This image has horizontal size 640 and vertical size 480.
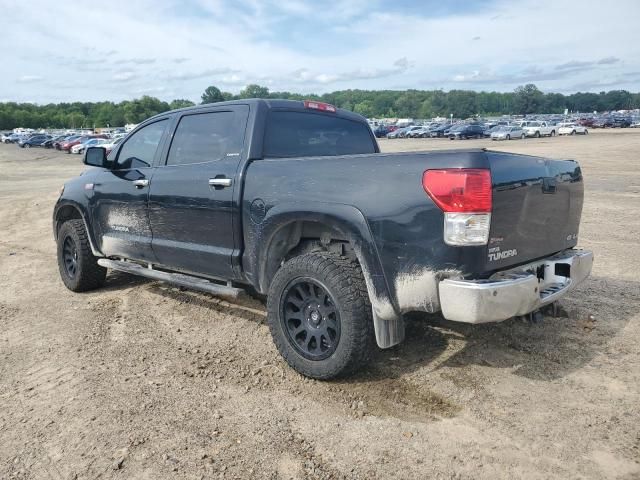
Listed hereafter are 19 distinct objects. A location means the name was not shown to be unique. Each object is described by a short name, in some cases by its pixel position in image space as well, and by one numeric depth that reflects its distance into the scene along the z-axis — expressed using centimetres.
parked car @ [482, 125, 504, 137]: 5504
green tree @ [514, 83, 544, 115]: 16888
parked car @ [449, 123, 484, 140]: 5591
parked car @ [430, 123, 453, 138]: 6399
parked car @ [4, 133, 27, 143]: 7509
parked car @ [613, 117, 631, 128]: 7131
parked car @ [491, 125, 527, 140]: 5059
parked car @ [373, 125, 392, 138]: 7057
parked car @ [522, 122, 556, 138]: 5312
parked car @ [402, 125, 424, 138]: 6819
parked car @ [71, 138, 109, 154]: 4580
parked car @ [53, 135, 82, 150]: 5422
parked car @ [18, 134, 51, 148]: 6224
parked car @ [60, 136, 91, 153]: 5074
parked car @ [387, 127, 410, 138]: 6956
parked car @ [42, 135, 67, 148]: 5841
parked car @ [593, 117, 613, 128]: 7312
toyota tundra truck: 307
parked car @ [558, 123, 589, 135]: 5528
